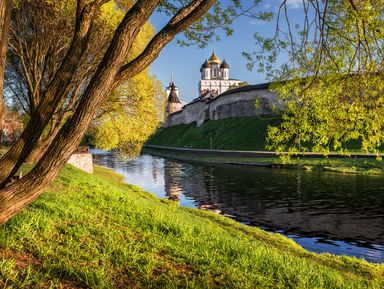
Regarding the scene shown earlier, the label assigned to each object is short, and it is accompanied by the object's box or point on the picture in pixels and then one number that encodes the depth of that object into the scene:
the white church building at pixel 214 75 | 180.00
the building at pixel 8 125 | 102.12
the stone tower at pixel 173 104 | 129.62
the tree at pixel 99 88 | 4.30
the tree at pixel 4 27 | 4.69
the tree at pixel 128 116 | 23.39
